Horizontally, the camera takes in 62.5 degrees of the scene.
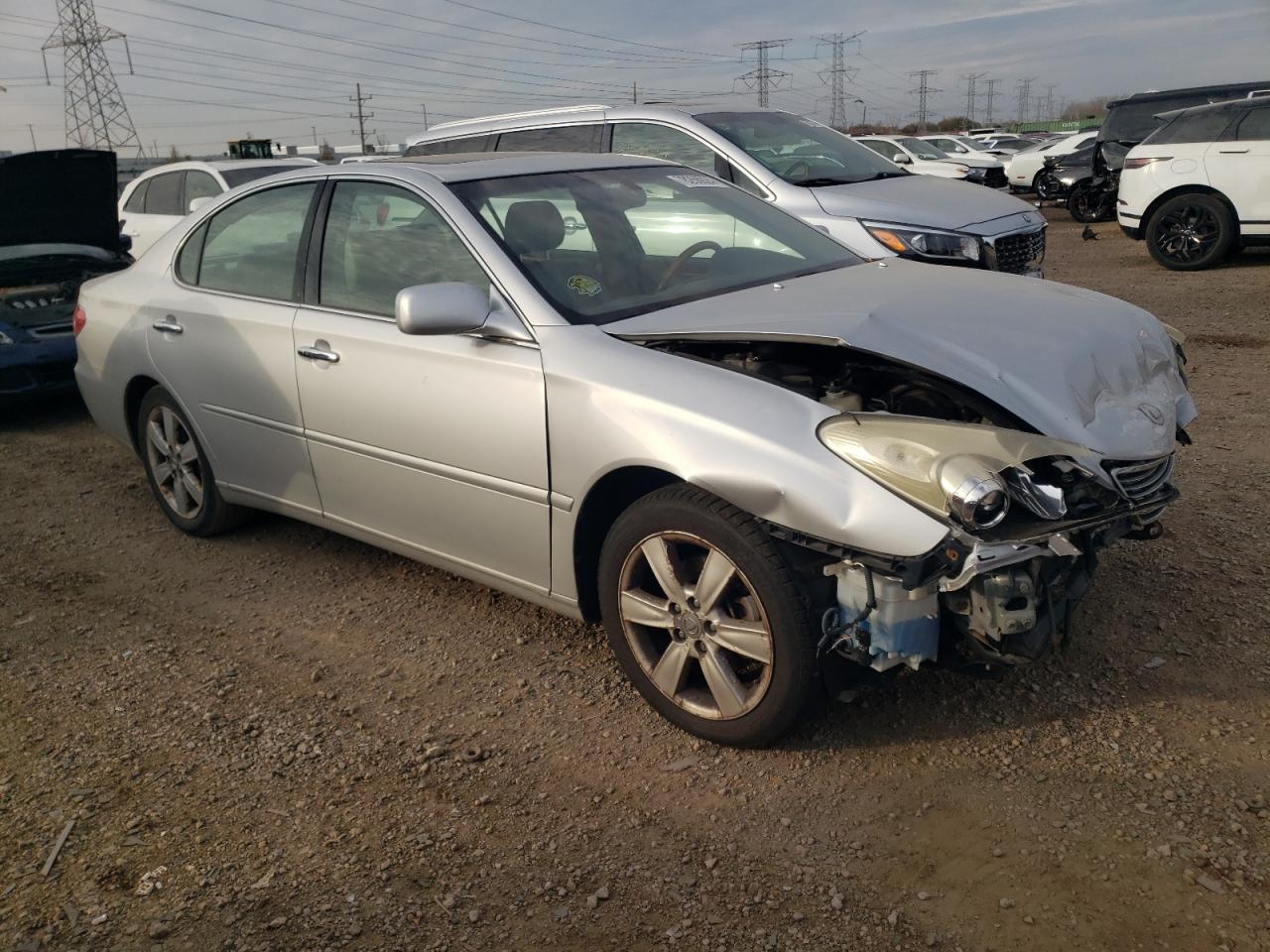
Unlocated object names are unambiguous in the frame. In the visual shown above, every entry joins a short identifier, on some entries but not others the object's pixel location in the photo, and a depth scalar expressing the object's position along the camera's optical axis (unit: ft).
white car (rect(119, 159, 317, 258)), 34.01
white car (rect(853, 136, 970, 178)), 70.64
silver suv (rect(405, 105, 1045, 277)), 22.71
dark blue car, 23.12
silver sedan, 8.67
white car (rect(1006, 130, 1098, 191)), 73.52
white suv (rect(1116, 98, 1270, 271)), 36.14
